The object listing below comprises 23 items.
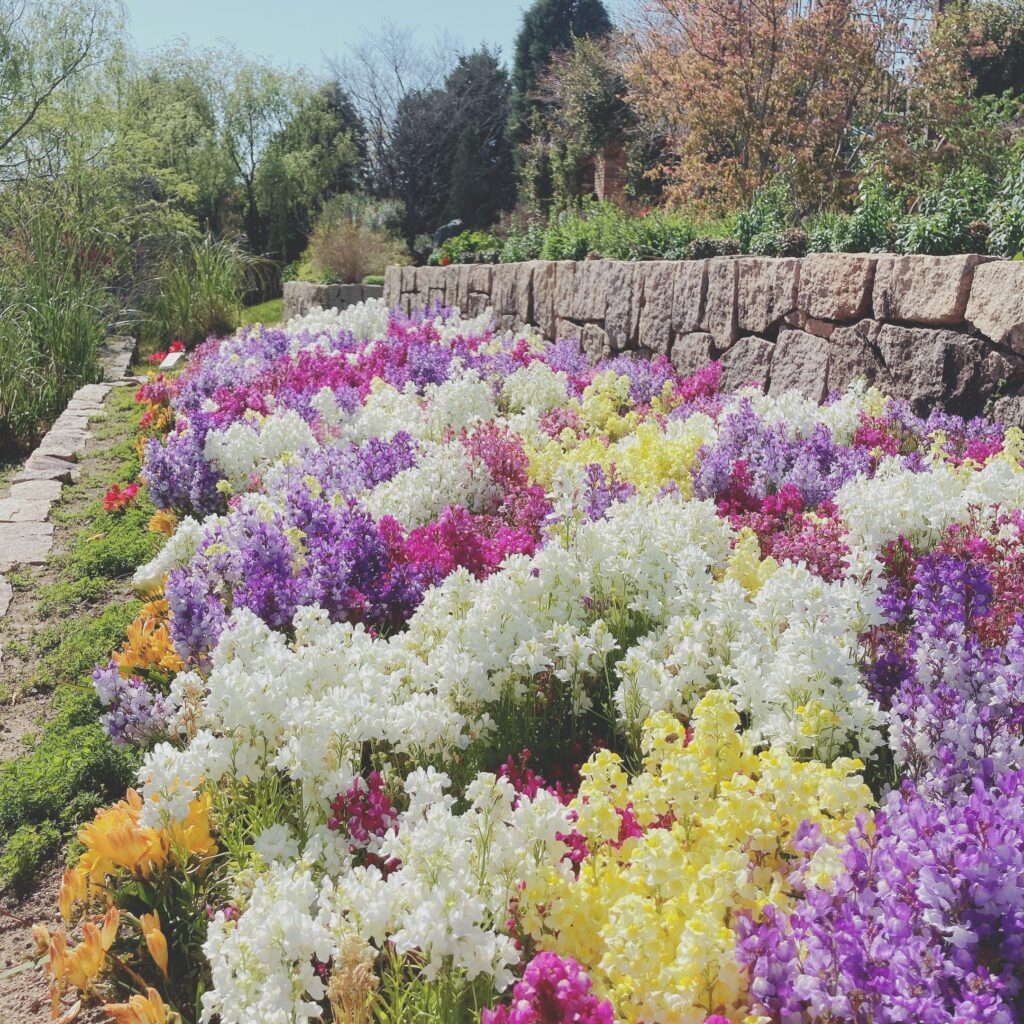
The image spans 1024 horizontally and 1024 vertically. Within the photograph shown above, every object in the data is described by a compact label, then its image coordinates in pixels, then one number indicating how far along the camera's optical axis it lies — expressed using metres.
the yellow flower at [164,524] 5.14
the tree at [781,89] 9.38
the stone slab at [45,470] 7.12
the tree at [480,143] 25.62
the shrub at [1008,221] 4.84
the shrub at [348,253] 17.17
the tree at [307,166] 26.23
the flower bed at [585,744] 1.59
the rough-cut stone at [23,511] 6.09
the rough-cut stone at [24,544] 5.36
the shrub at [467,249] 13.76
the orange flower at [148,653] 3.37
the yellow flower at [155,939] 2.07
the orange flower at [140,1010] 1.87
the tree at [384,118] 27.88
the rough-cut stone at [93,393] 10.01
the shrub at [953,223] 5.16
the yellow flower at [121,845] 2.22
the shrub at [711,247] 7.21
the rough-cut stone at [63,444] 7.73
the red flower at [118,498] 5.98
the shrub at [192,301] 14.91
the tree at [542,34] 25.42
